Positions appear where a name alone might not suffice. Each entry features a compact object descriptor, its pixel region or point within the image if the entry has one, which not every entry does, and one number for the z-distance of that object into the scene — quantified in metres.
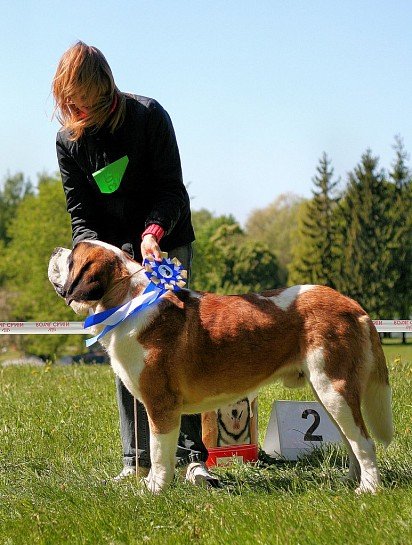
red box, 6.12
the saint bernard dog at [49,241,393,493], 4.83
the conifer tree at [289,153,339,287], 59.90
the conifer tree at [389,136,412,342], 57.50
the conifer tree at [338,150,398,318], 57.28
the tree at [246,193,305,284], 74.50
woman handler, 5.14
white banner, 9.26
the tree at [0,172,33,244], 77.19
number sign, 6.20
